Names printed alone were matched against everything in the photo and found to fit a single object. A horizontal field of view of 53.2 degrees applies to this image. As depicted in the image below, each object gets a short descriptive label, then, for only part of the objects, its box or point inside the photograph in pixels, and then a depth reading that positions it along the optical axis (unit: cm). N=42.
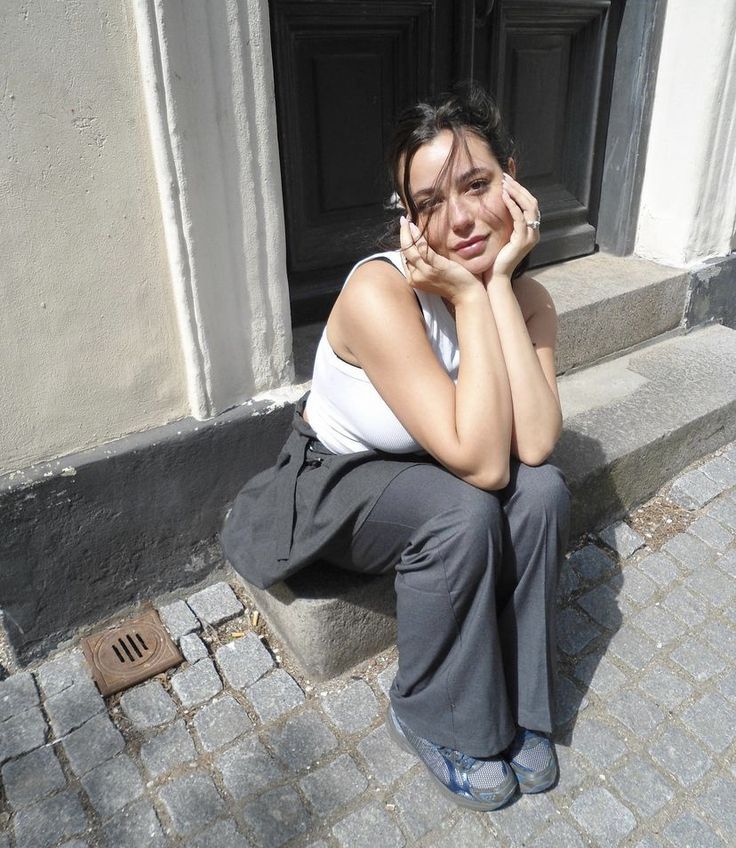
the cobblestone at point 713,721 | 203
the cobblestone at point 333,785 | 188
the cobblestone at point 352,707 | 210
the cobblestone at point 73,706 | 209
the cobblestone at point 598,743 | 199
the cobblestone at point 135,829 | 179
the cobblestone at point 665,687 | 215
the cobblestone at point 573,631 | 233
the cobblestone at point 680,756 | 195
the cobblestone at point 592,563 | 263
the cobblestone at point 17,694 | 214
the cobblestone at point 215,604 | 244
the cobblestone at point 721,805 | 182
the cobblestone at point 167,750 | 198
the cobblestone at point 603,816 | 181
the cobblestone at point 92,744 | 199
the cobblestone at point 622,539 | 275
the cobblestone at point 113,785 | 188
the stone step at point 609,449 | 218
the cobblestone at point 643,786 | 187
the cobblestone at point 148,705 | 211
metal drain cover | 222
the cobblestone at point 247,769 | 191
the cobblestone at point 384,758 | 195
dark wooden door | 275
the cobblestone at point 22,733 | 202
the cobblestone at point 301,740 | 199
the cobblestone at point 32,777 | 190
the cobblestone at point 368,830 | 179
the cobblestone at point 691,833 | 179
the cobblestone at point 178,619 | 238
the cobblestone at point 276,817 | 180
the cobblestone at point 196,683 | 217
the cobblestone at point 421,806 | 183
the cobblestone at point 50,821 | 180
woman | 178
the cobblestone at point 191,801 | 183
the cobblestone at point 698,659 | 224
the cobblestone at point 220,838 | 178
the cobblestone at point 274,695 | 213
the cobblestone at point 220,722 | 204
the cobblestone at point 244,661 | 223
